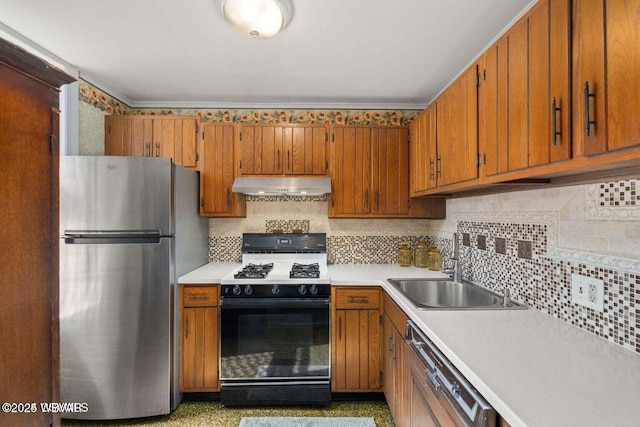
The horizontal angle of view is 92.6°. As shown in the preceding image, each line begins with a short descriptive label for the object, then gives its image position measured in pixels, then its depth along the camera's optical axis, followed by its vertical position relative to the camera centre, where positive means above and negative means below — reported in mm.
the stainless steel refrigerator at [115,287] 2041 -492
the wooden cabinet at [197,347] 2262 -984
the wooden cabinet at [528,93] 1016 +474
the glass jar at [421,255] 2762 -370
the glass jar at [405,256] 2787 -382
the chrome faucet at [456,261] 2184 -336
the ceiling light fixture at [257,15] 1506 +1021
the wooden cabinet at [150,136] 2607 +670
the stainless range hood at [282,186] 2508 +233
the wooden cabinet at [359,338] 2262 -920
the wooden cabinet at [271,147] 2670 +587
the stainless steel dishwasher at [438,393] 913 -641
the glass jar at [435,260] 2605 -391
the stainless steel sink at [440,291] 2057 -541
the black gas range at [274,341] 2197 -918
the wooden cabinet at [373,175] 2693 +346
